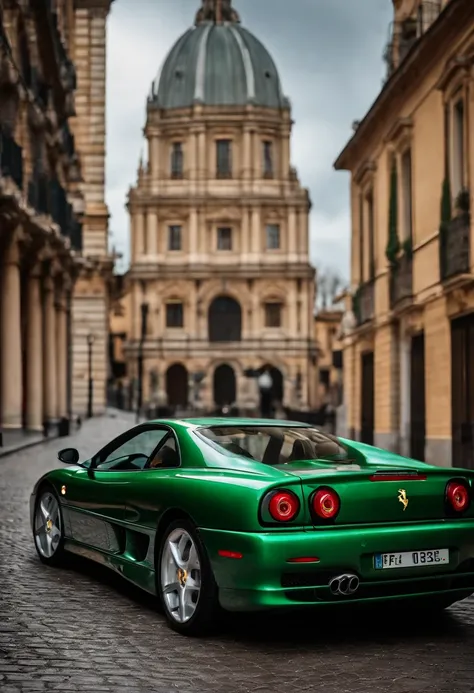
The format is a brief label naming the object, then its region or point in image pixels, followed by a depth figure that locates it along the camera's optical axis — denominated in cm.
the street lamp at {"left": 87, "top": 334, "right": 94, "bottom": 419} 5119
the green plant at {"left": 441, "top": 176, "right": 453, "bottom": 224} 1873
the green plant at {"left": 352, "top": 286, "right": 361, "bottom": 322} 2662
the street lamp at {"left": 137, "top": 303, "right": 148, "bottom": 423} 6253
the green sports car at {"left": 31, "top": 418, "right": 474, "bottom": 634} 562
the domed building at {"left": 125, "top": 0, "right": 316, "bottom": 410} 8544
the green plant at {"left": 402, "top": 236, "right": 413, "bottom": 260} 2143
